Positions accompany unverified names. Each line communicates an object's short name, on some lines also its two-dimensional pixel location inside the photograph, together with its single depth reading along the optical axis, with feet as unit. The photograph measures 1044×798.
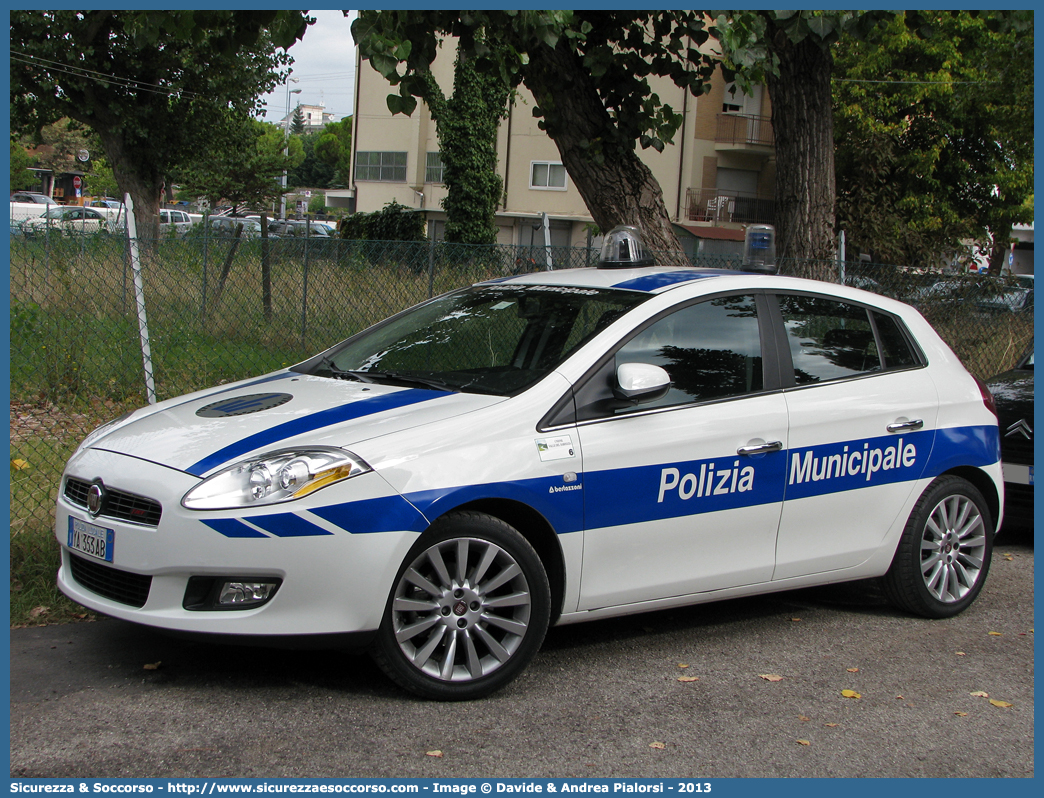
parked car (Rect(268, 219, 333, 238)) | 124.97
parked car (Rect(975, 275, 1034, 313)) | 39.60
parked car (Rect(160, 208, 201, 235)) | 149.69
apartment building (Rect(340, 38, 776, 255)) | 130.31
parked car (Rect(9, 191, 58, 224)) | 130.31
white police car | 12.44
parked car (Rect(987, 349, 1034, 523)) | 23.68
